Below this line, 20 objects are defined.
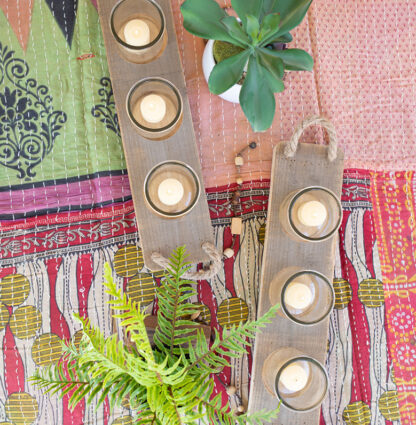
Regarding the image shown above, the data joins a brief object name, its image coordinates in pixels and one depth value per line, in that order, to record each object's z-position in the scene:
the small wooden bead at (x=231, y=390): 0.84
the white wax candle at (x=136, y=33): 0.75
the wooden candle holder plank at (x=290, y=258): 0.79
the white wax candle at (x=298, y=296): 0.74
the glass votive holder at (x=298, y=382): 0.72
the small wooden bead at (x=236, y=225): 0.86
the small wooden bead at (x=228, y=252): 0.86
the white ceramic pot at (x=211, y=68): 0.78
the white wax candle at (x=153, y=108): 0.74
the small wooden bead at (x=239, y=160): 0.87
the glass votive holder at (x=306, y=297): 0.74
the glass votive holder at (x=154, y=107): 0.75
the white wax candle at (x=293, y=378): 0.72
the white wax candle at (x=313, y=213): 0.74
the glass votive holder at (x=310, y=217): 0.75
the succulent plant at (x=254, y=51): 0.66
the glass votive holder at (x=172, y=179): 0.76
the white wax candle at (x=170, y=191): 0.74
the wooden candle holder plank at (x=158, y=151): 0.80
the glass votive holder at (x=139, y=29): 0.76
